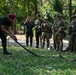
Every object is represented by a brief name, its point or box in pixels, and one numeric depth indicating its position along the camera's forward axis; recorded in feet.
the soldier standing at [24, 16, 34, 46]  42.91
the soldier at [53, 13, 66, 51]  35.20
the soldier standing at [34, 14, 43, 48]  40.74
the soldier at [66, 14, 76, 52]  33.65
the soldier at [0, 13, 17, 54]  27.34
